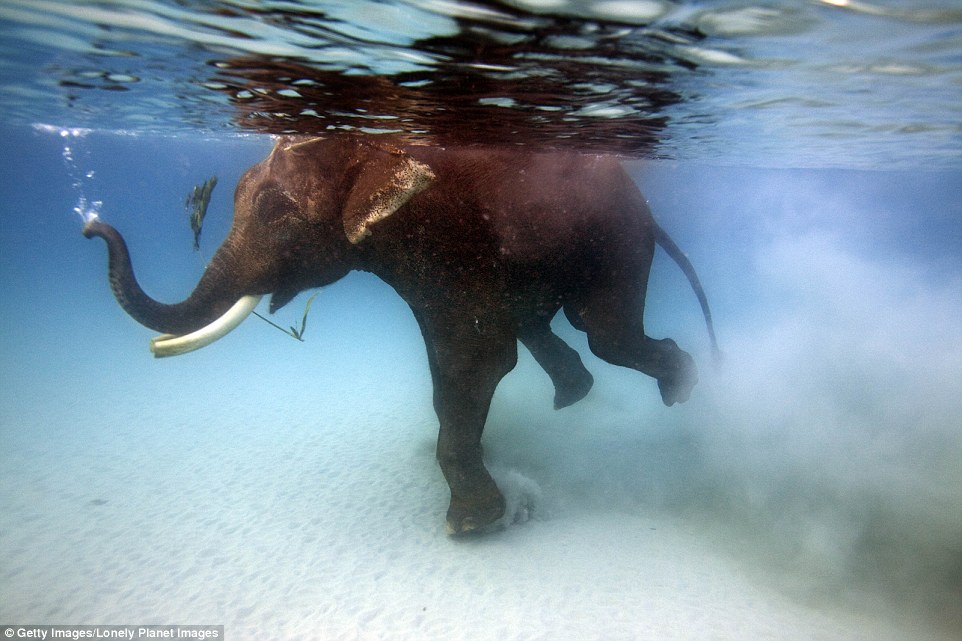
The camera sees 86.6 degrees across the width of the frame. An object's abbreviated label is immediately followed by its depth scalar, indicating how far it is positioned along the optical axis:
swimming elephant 4.59
